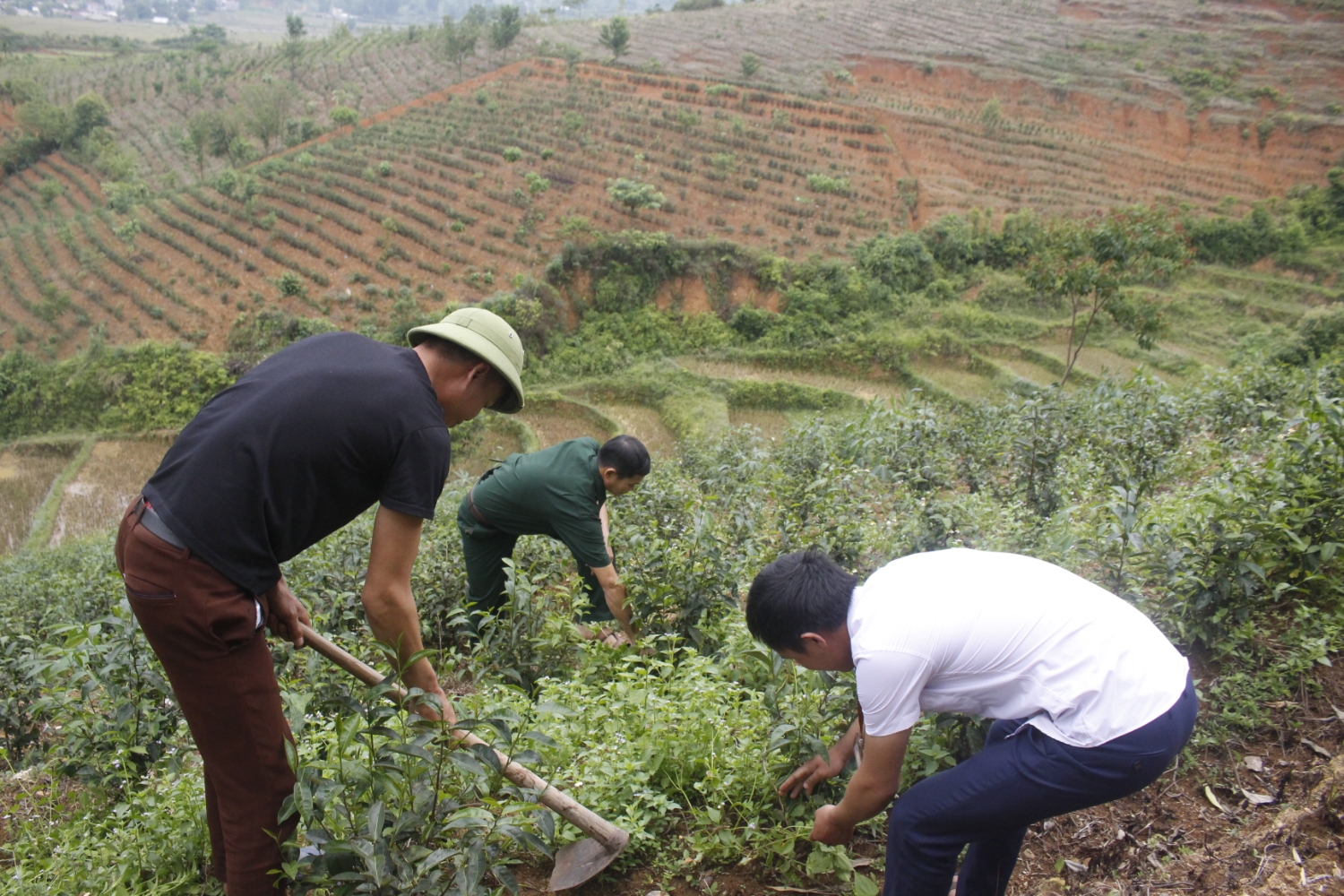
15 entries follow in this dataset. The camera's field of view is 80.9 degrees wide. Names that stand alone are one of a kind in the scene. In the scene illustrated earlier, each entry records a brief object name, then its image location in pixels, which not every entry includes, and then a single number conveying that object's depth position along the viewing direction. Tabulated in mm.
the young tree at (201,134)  28453
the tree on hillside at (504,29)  35375
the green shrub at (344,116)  29141
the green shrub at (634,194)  24031
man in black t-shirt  1870
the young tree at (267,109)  28719
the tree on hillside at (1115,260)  13367
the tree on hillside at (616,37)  35469
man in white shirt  1764
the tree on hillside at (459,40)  35219
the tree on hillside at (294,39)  41000
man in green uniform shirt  3713
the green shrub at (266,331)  18938
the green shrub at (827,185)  27234
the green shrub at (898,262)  22500
